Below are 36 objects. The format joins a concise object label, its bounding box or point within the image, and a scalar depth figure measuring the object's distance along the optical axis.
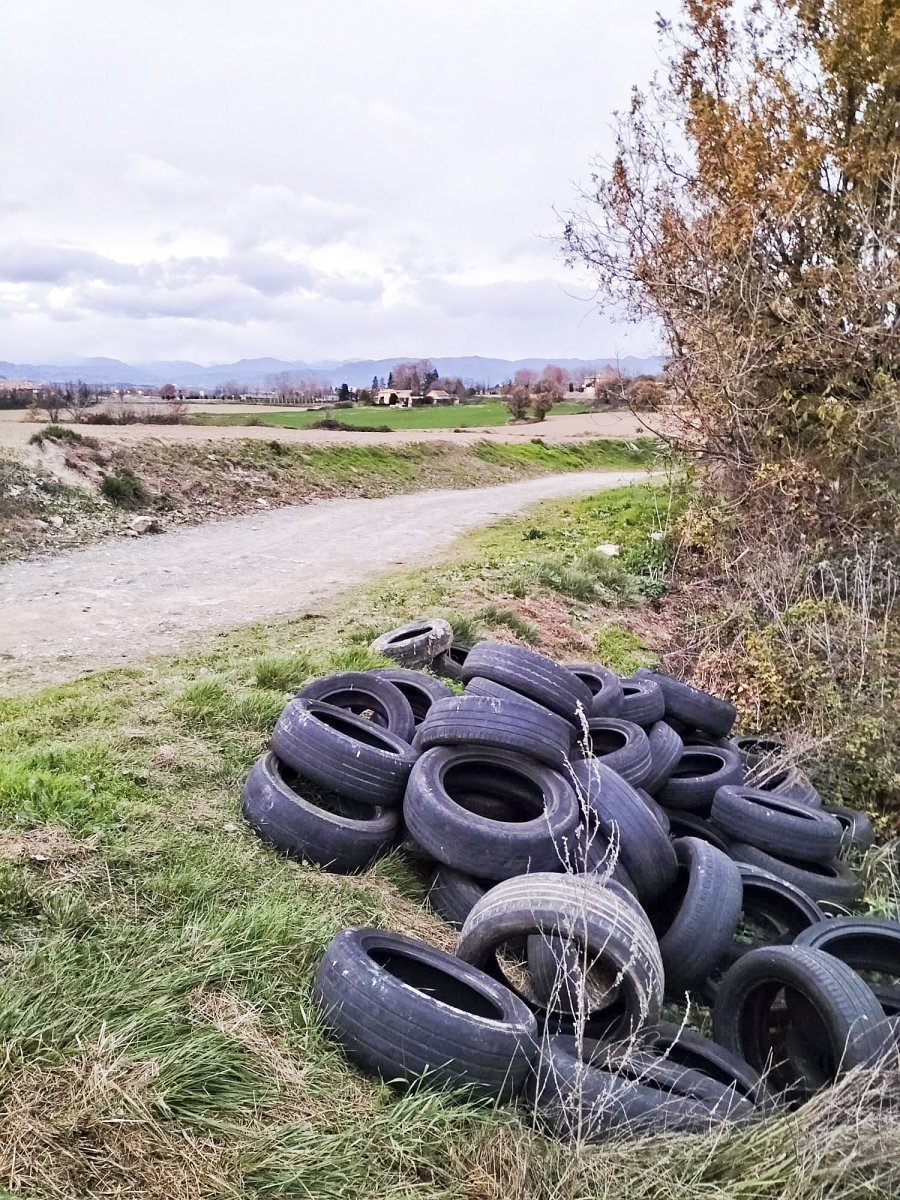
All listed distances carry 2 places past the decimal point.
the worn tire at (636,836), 5.19
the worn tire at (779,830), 6.20
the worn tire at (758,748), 7.82
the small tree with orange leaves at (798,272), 10.20
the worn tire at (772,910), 5.44
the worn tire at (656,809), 5.76
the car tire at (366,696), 6.25
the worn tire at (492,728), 5.31
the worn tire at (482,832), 4.83
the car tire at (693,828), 6.39
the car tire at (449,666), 8.19
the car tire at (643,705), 7.19
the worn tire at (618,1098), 3.33
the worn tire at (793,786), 7.13
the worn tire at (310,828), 4.95
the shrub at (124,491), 15.94
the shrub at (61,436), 16.23
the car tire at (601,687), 6.98
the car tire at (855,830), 6.64
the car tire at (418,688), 6.79
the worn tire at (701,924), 4.72
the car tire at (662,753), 6.58
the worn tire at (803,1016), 3.80
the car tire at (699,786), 6.75
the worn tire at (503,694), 5.68
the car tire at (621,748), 6.11
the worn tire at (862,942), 4.90
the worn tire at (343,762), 5.30
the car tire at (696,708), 7.84
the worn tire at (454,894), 4.85
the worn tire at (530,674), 6.05
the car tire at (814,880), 6.05
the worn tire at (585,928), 3.95
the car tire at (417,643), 7.98
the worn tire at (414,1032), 3.40
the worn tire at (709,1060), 3.82
